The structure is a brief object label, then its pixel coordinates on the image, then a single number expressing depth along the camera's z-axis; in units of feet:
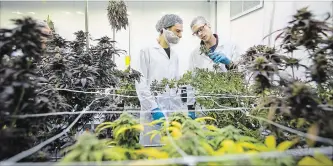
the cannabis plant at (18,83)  2.95
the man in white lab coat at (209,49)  7.71
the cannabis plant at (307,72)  3.11
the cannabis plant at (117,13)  12.09
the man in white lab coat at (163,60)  7.48
